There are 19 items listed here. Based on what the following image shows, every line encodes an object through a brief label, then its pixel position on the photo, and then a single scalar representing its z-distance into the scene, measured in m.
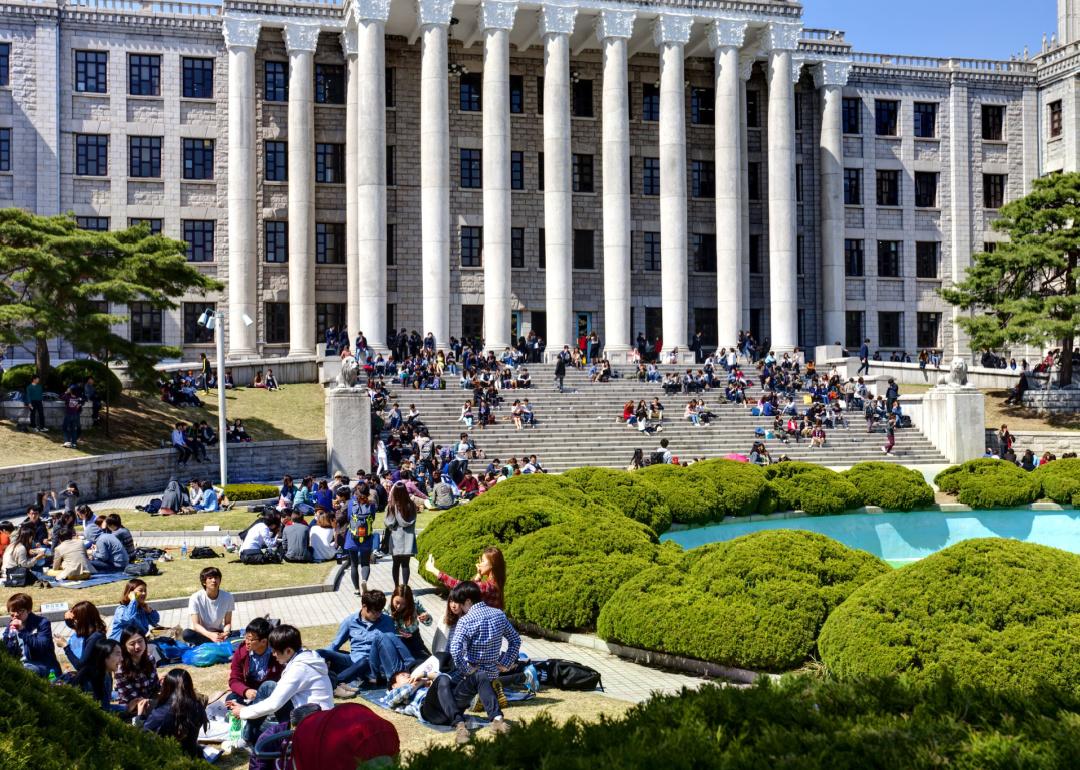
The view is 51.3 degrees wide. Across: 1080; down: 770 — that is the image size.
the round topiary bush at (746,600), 13.12
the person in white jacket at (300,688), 9.94
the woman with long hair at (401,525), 17.25
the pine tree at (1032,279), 45.38
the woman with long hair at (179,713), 9.77
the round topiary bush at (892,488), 28.50
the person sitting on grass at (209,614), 14.46
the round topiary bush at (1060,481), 29.00
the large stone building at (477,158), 50.44
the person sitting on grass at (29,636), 11.69
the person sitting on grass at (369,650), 12.53
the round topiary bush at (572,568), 15.23
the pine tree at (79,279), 33.62
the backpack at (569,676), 12.49
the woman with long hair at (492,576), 12.49
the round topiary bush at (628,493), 24.11
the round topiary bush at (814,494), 28.00
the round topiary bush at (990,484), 28.95
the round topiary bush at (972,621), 10.69
